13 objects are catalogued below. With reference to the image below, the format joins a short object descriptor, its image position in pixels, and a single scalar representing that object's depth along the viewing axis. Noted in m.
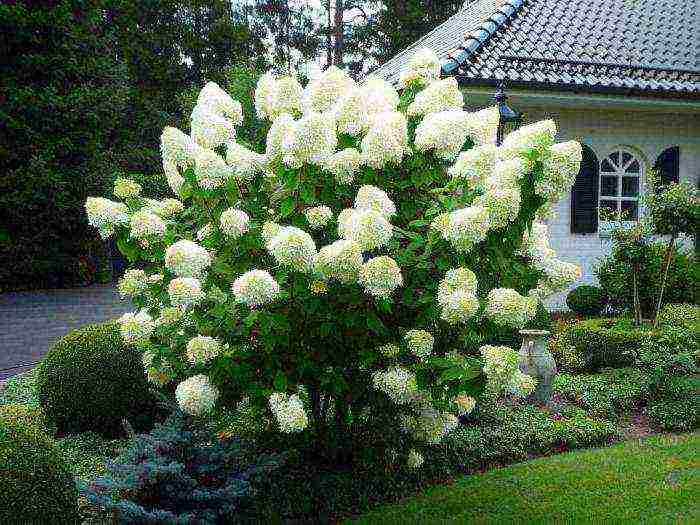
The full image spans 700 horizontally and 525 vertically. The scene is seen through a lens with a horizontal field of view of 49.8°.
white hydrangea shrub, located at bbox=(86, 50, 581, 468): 3.73
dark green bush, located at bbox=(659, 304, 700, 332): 8.63
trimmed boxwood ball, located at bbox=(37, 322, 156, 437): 6.22
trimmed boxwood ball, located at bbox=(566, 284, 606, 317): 11.00
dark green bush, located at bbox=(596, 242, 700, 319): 10.13
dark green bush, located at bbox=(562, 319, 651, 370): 8.19
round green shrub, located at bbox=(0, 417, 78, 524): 3.87
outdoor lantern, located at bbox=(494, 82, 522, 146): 7.82
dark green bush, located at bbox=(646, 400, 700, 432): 6.46
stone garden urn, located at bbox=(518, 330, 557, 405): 6.85
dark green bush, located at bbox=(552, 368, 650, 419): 6.93
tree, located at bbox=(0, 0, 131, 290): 16.95
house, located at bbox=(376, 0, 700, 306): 10.84
